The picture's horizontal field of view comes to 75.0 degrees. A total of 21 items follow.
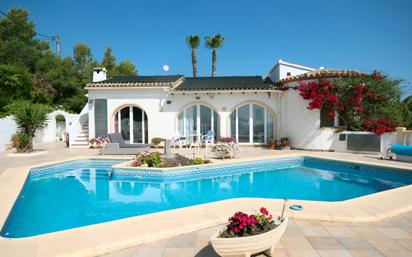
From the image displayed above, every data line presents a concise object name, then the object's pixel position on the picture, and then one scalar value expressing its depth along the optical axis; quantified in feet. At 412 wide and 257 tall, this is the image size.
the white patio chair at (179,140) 58.50
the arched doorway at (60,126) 84.07
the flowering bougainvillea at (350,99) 50.37
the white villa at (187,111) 59.16
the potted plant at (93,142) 59.52
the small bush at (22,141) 49.80
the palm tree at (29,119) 49.62
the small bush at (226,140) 49.29
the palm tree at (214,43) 118.11
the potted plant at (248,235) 10.47
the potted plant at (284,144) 55.36
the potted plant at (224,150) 42.65
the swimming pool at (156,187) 22.21
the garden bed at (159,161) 36.19
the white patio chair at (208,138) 56.95
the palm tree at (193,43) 119.75
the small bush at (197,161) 37.72
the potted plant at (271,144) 56.80
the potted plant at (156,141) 58.59
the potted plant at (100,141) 59.21
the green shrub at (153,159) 36.09
